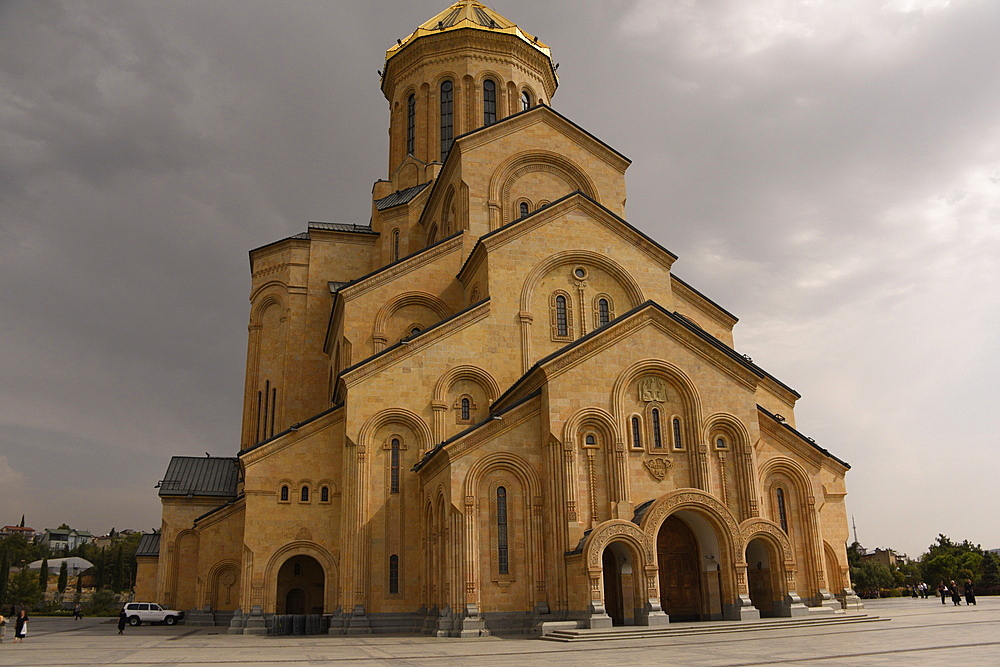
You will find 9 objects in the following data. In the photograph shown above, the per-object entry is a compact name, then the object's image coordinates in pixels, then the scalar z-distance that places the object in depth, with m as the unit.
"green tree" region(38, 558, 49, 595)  71.88
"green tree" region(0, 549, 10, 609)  62.31
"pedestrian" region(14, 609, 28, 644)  23.27
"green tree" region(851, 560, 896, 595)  60.91
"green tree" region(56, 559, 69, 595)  78.66
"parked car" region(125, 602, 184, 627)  32.50
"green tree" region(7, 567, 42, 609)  62.72
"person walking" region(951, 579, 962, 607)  29.23
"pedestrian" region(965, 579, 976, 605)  29.81
